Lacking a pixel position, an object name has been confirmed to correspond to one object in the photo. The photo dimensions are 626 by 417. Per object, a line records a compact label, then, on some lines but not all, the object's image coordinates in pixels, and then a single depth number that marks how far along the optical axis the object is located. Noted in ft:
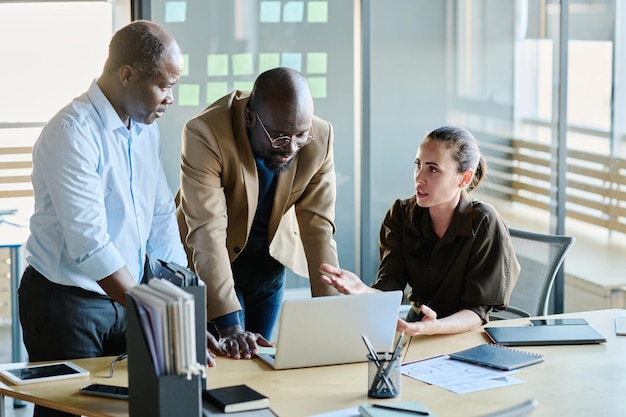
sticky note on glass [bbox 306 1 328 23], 16.26
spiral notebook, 8.50
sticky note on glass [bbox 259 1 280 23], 16.05
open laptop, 8.08
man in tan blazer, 9.25
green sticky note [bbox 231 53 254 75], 16.01
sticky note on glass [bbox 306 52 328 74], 16.35
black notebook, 7.36
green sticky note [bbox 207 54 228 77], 15.88
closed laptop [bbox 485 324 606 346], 9.28
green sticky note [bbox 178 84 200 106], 15.89
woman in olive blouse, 10.05
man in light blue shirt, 8.43
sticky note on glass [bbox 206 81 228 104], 15.98
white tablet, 7.94
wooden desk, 7.47
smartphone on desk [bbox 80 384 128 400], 7.57
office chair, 11.68
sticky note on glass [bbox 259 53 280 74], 16.14
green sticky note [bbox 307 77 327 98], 16.46
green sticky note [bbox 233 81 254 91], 16.08
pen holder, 7.73
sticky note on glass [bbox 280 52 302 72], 16.24
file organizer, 6.59
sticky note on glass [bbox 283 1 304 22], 16.14
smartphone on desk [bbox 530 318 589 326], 9.94
